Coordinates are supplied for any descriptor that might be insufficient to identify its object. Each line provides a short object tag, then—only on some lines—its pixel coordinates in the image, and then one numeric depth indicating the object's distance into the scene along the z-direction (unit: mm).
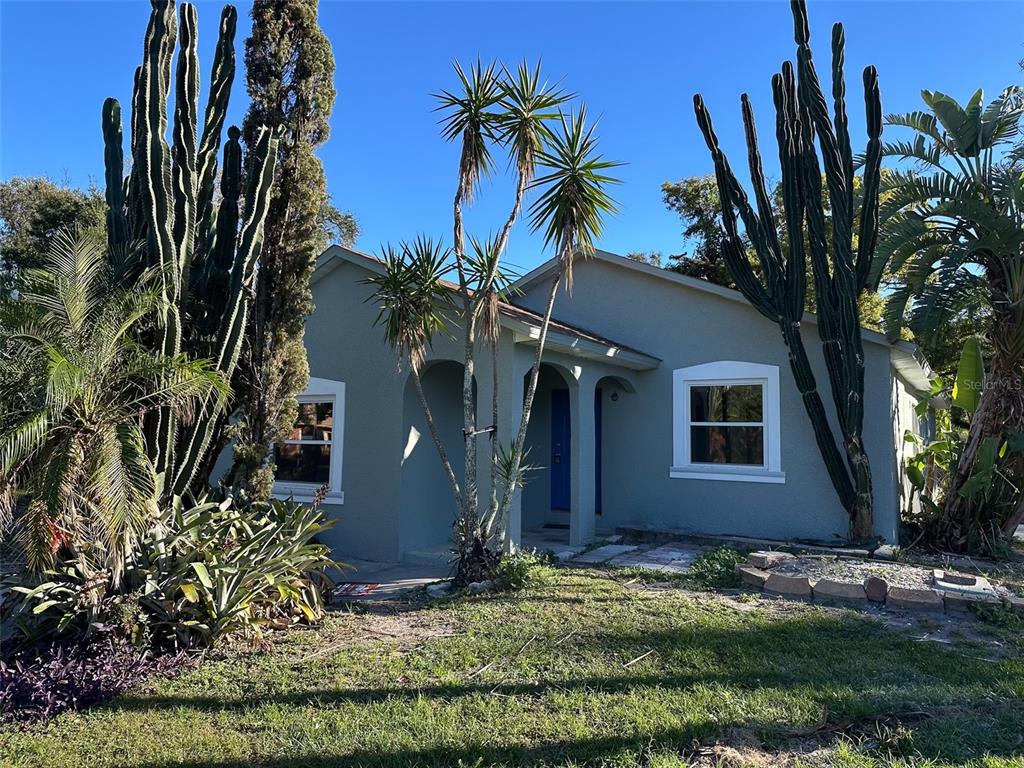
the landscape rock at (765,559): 7922
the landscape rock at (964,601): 6449
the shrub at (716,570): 7574
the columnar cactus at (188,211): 6082
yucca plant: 7230
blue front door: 12172
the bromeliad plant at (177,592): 5238
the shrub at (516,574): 7191
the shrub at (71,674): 4367
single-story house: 9500
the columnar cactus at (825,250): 9242
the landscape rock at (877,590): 6836
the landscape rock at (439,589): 7218
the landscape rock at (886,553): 8703
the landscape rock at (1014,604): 6355
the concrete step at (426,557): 9145
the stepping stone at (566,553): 9125
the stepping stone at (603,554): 9023
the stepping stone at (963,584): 6727
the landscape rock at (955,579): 7012
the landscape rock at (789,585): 7156
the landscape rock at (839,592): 6922
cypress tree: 7398
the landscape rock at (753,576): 7426
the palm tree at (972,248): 9180
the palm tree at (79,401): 4949
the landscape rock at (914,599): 6574
